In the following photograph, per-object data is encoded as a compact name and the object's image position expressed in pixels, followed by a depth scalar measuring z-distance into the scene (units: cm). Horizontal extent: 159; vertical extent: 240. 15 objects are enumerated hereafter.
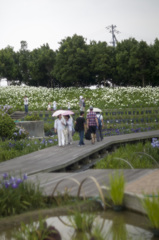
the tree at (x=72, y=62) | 5794
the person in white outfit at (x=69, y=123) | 1734
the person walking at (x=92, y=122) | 1670
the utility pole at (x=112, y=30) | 7417
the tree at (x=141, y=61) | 5325
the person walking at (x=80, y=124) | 1644
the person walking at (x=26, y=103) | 3281
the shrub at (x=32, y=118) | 2441
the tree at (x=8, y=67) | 6931
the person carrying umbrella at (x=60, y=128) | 1711
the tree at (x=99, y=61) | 5781
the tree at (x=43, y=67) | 6475
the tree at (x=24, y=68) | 6981
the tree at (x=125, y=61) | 5469
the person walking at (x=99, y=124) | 1812
